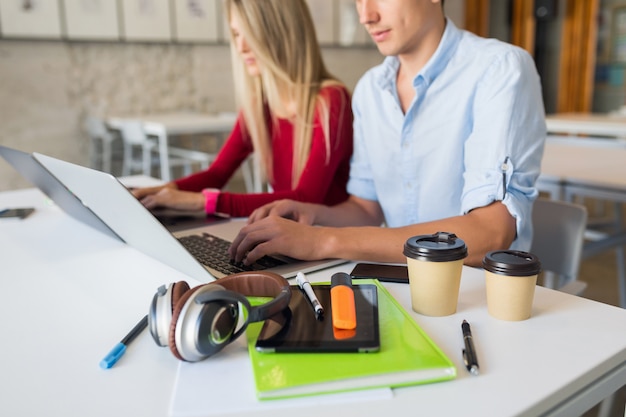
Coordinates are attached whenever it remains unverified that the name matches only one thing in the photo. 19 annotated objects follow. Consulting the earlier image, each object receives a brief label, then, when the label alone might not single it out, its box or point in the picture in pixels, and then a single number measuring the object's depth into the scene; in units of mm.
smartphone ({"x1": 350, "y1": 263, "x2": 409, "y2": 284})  838
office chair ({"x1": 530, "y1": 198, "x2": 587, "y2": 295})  1331
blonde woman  1579
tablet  583
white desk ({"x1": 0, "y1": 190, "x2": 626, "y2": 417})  529
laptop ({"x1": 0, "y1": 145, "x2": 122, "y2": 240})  1113
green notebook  531
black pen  570
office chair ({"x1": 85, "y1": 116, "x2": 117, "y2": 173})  4570
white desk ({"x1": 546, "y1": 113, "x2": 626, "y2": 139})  3287
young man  934
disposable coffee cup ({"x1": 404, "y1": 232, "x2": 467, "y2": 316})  683
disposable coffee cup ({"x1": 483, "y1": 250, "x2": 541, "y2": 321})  669
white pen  662
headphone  571
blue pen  614
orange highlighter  621
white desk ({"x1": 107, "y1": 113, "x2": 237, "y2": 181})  3916
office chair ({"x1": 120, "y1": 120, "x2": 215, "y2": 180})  4090
